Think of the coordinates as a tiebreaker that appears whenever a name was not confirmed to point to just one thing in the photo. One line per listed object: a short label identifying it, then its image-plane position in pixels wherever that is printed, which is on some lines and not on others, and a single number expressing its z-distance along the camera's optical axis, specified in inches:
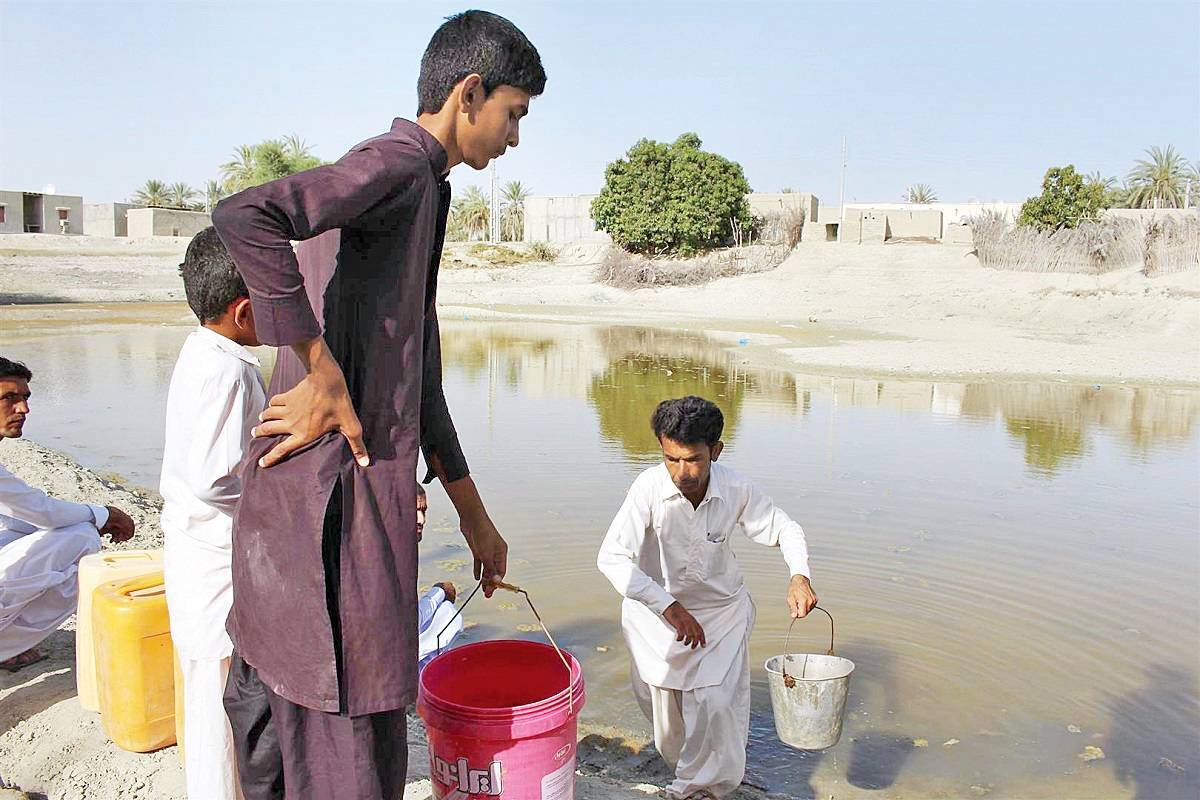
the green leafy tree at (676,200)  1472.7
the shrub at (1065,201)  1253.7
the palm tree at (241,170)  2154.8
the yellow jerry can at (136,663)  118.9
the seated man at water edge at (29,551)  141.9
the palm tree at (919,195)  2458.2
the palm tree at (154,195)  2586.1
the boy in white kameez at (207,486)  92.0
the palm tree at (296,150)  2071.9
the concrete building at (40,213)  1833.2
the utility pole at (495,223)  1907.0
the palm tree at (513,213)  2144.6
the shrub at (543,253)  1683.1
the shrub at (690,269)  1348.4
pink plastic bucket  81.4
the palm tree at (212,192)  2402.2
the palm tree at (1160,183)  2078.0
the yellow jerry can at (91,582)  128.2
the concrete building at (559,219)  1936.5
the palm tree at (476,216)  2269.9
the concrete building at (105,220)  1982.0
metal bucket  122.0
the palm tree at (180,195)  2637.8
